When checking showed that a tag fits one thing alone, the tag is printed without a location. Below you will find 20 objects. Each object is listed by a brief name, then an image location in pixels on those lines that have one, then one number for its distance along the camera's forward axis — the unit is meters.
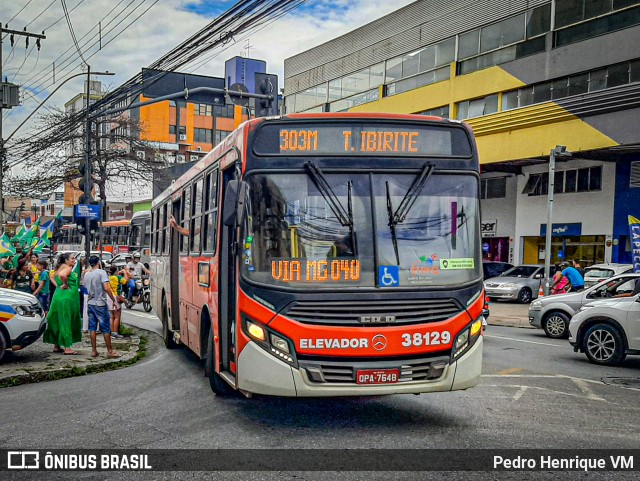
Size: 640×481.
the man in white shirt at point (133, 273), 21.63
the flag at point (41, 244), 24.16
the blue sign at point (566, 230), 31.20
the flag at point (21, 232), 28.39
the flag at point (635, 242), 18.44
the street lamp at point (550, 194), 23.87
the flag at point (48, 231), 24.75
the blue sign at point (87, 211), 20.11
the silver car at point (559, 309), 14.81
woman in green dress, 11.88
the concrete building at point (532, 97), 27.92
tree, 37.59
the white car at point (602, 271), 23.48
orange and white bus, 6.40
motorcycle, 22.38
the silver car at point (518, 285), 27.11
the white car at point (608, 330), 10.99
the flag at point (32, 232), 25.11
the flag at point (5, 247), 22.09
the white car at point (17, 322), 11.05
